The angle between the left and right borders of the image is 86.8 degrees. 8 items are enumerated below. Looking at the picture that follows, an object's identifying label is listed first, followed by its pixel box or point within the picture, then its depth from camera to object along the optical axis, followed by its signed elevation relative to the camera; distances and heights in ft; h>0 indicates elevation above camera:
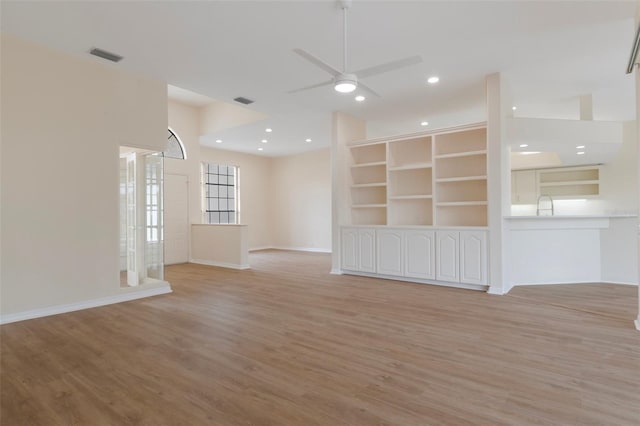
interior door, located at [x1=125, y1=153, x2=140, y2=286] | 16.42 -0.55
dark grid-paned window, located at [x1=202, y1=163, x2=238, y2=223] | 32.71 +2.31
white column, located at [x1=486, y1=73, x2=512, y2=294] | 15.78 +1.57
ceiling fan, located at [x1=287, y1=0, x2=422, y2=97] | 9.89 +4.42
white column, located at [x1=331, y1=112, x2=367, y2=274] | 21.33 +2.13
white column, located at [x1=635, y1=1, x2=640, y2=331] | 10.71 +3.33
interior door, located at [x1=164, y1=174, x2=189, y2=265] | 26.30 -0.22
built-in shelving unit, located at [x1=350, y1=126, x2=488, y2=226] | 18.61 +2.06
